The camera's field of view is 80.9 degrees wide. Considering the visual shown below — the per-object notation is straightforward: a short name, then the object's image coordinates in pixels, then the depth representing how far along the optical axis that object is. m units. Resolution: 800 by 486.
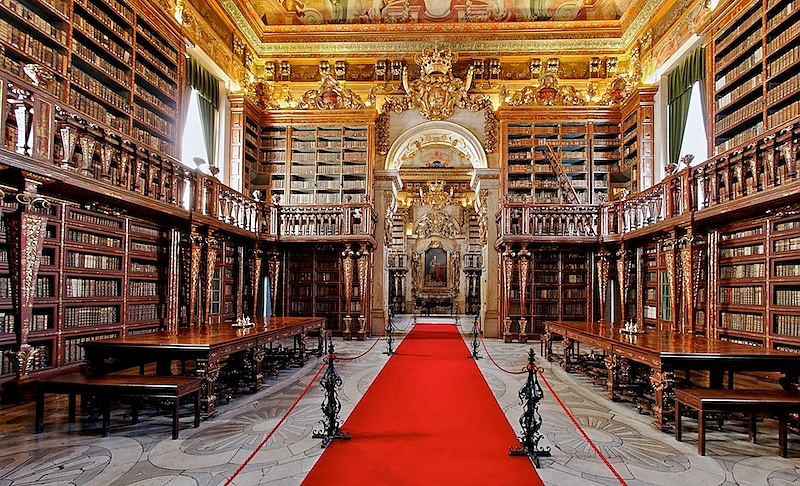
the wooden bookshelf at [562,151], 11.64
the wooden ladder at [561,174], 11.37
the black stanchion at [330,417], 3.73
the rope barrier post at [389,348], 8.45
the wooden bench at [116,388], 3.64
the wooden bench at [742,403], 3.32
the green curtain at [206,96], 9.88
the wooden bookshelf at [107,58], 5.81
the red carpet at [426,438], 3.04
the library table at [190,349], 4.20
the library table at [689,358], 3.90
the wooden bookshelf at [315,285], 11.55
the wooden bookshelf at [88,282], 5.37
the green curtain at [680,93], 9.16
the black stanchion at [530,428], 3.36
